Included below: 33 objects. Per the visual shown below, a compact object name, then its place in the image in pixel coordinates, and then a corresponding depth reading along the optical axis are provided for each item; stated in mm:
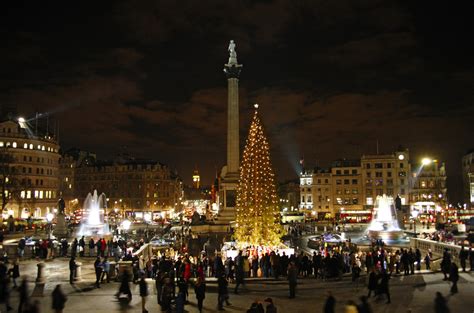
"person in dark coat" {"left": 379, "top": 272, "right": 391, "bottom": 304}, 17422
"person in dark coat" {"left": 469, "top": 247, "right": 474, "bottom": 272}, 24347
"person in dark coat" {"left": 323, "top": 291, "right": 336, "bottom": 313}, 12961
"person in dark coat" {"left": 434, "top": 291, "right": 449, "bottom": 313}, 12531
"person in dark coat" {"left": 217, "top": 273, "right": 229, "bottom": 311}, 17016
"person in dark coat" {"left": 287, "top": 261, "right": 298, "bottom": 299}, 18734
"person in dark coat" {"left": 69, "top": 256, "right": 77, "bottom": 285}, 22873
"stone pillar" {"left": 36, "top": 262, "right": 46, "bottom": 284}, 20531
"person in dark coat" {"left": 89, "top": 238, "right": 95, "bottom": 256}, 32850
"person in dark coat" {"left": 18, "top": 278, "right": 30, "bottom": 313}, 15989
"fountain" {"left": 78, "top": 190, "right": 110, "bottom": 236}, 42344
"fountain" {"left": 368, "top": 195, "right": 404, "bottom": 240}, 41594
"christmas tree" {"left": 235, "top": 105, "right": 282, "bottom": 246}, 33250
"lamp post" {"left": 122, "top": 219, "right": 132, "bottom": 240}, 62909
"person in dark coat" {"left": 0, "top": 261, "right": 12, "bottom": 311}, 16750
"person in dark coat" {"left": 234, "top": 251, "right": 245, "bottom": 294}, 20333
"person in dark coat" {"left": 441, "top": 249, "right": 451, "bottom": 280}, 21516
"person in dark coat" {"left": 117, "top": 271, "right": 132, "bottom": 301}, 18422
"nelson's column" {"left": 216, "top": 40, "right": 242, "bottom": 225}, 67362
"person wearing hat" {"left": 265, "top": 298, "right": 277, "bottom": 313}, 12766
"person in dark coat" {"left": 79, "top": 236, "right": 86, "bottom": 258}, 32281
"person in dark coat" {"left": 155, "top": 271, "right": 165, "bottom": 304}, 17464
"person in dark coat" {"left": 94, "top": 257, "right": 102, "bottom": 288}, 21719
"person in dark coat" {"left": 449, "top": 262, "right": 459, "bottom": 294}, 18938
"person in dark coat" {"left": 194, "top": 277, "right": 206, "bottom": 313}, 16453
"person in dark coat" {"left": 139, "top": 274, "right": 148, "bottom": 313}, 16359
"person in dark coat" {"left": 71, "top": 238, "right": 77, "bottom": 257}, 29383
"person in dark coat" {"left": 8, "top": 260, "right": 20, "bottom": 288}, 21234
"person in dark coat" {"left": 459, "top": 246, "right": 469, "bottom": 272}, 24016
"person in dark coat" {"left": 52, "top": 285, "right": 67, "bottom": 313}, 14750
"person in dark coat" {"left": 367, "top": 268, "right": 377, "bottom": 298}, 17812
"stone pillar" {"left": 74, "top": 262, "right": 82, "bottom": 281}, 23250
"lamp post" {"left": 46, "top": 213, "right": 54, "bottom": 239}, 50109
